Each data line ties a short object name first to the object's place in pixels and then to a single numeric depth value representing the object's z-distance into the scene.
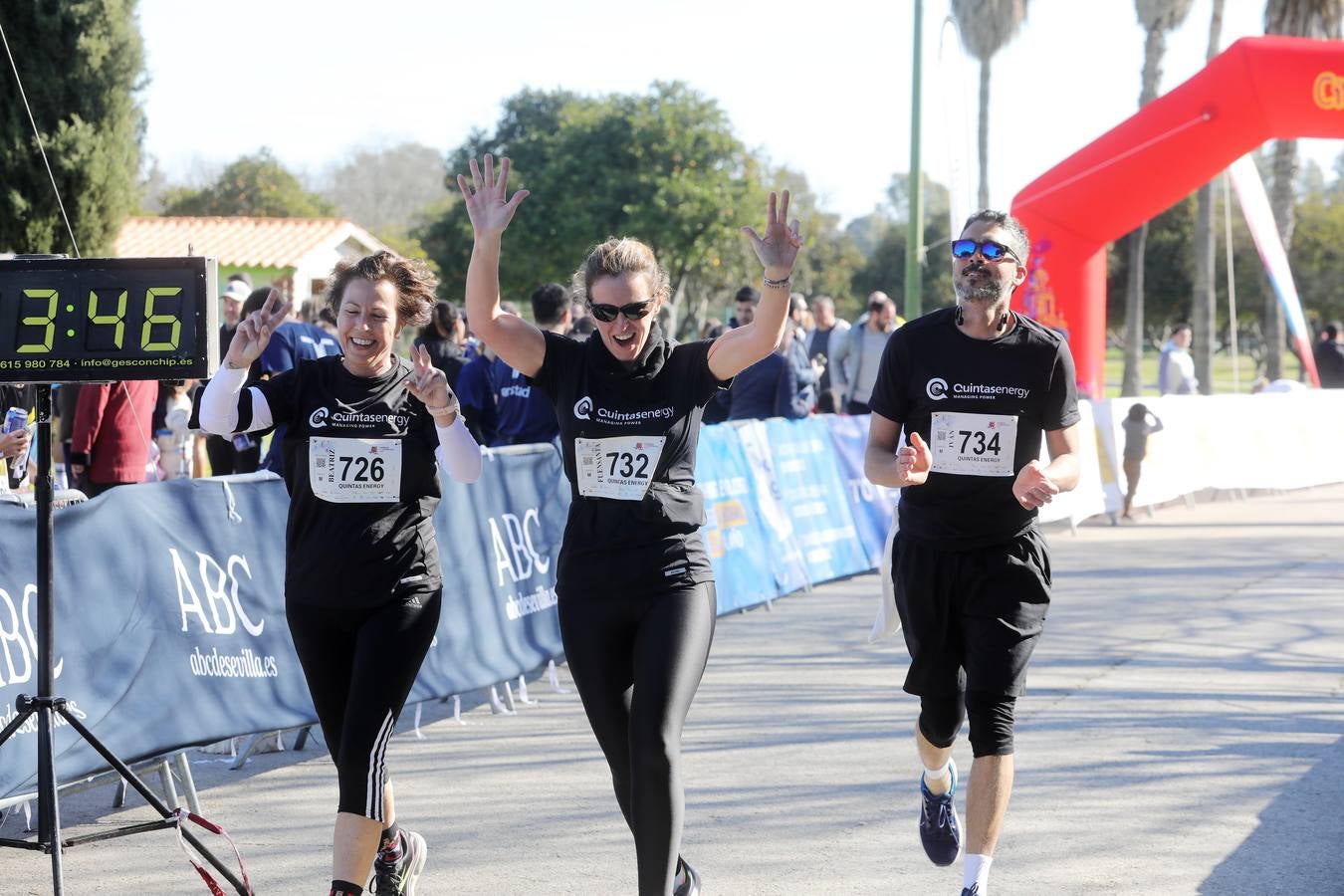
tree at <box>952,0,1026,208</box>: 44.12
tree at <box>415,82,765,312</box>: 52.59
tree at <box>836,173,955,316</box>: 75.00
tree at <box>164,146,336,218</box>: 63.78
